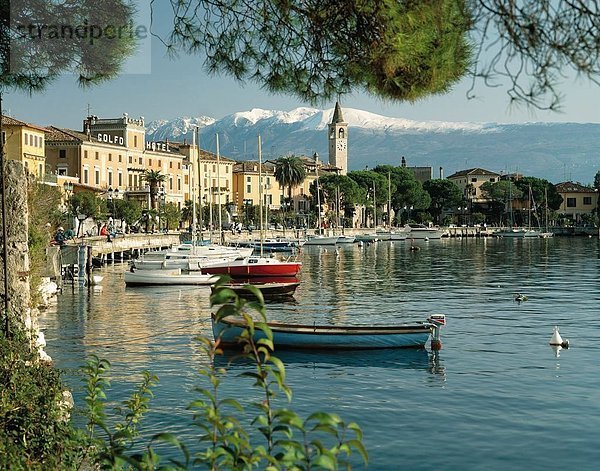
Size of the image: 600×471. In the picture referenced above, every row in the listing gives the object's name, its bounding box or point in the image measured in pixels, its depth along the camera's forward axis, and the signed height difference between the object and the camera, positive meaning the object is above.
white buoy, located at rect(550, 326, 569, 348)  23.23 -3.11
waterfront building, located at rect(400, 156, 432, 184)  191.50 +12.84
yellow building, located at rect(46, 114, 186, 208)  79.69 +7.63
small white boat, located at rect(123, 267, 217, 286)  41.09 -2.24
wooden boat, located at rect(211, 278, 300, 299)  36.72 -2.52
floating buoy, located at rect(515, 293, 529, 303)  35.11 -2.90
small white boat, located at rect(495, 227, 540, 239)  125.88 -0.75
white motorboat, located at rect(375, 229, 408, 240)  109.43 -0.63
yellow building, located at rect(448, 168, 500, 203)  160.25 +9.05
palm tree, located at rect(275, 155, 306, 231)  112.31 +7.81
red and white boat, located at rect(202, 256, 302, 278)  39.69 -1.78
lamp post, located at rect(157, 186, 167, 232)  80.81 +3.25
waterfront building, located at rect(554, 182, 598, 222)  152.38 +4.84
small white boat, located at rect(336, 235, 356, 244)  97.15 -1.06
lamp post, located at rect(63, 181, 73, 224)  58.47 +2.76
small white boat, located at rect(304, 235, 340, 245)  92.19 -1.06
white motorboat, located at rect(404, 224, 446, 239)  118.25 -0.45
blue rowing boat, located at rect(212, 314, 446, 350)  22.16 -2.76
